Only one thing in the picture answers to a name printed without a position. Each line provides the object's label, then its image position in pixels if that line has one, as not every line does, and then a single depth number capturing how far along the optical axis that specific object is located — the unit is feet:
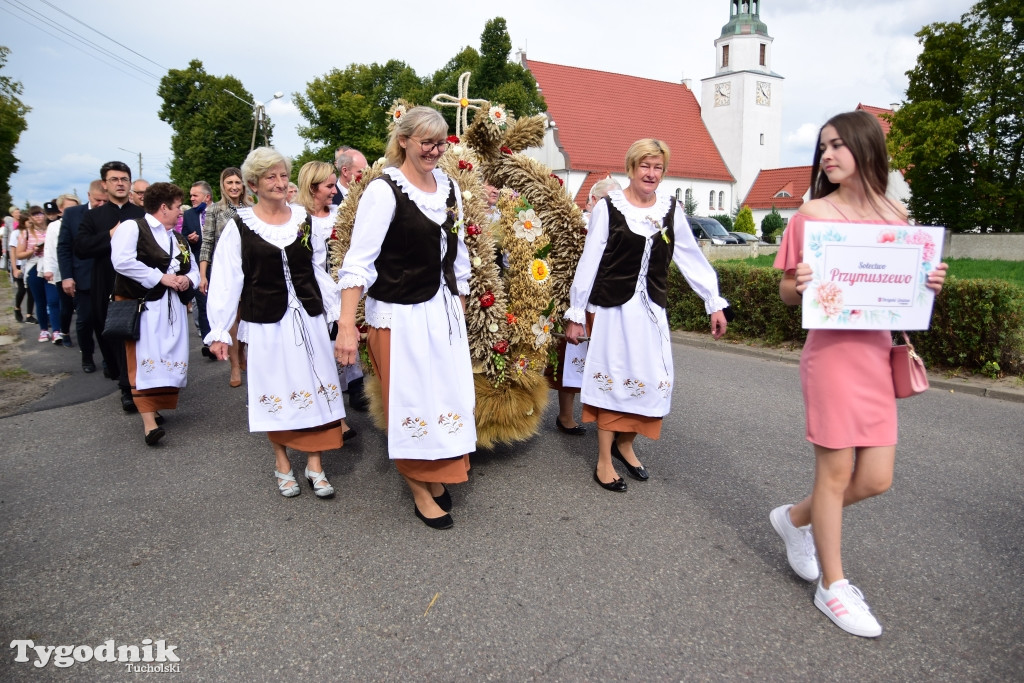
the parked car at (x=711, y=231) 117.19
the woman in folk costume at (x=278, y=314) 14.49
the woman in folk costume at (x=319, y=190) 18.43
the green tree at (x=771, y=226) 159.63
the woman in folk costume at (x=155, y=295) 19.02
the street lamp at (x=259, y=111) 105.26
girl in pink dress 9.74
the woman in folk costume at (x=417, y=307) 12.30
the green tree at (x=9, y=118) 126.21
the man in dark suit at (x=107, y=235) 21.59
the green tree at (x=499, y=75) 107.24
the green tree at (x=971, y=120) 82.53
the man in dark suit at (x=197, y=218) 28.89
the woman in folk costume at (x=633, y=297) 14.82
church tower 211.00
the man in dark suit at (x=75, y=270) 24.71
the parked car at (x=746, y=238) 132.50
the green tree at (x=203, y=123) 175.52
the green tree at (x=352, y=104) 152.97
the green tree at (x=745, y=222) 158.51
